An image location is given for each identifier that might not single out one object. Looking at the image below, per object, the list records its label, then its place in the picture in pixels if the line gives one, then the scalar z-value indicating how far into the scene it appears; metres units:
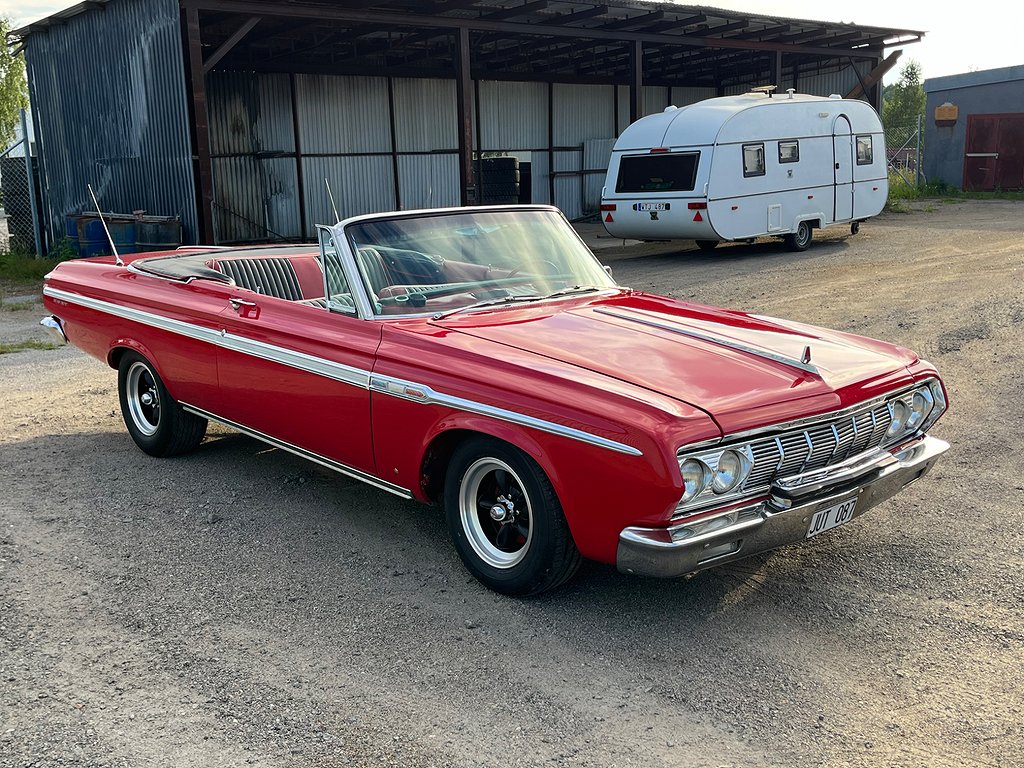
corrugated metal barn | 14.98
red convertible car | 3.61
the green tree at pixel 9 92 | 43.09
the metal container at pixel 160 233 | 14.62
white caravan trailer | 15.67
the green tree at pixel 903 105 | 86.56
